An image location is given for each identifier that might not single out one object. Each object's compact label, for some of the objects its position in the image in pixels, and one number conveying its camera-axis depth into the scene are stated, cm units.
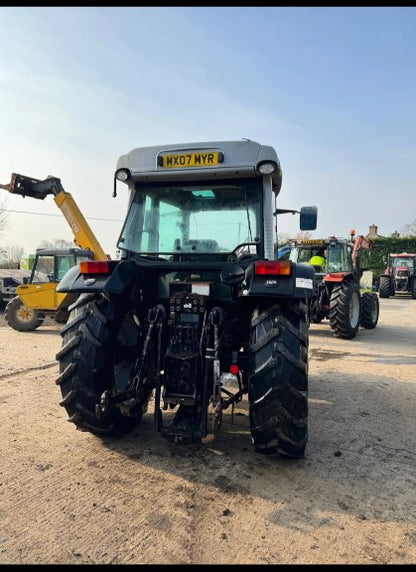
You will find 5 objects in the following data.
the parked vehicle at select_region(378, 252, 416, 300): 2333
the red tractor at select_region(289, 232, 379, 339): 923
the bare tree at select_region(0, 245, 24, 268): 2584
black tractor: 297
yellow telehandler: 1047
